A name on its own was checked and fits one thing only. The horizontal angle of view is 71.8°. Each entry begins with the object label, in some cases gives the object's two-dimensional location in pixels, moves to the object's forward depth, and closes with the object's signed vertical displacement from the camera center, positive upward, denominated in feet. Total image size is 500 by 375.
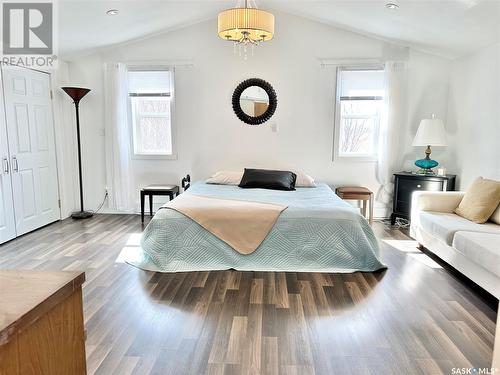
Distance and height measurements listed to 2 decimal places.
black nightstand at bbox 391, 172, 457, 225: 14.67 -1.93
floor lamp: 15.75 +0.68
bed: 10.44 -3.24
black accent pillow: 14.55 -1.74
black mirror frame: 16.66 +1.81
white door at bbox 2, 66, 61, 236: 13.61 -0.46
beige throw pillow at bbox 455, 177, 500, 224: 10.77 -1.87
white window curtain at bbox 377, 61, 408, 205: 16.03 +0.91
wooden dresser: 2.41 -1.45
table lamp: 14.74 +0.30
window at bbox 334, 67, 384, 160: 16.47 +1.39
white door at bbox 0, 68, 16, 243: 13.05 -2.18
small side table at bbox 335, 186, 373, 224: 15.66 -2.44
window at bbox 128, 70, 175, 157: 17.04 +1.31
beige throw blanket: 10.49 -2.53
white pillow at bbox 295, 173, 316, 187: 15.30 -1.84
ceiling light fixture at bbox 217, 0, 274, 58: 9.78 +3.31
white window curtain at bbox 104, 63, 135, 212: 16.75 -0.01
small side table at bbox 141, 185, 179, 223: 16.12 -2.48
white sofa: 8.41 -2.69
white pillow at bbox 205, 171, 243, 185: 15.48 -1.79
